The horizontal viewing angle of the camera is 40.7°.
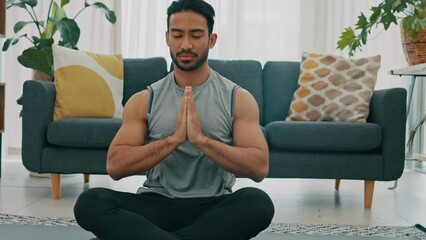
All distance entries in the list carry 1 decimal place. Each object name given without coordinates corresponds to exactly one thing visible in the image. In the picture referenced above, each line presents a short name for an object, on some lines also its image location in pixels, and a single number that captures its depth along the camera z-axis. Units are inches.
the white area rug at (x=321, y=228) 89.5
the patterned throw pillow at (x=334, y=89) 125.8
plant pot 134.0
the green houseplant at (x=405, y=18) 124.9
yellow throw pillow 126.5
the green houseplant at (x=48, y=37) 143.9
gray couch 113.7
